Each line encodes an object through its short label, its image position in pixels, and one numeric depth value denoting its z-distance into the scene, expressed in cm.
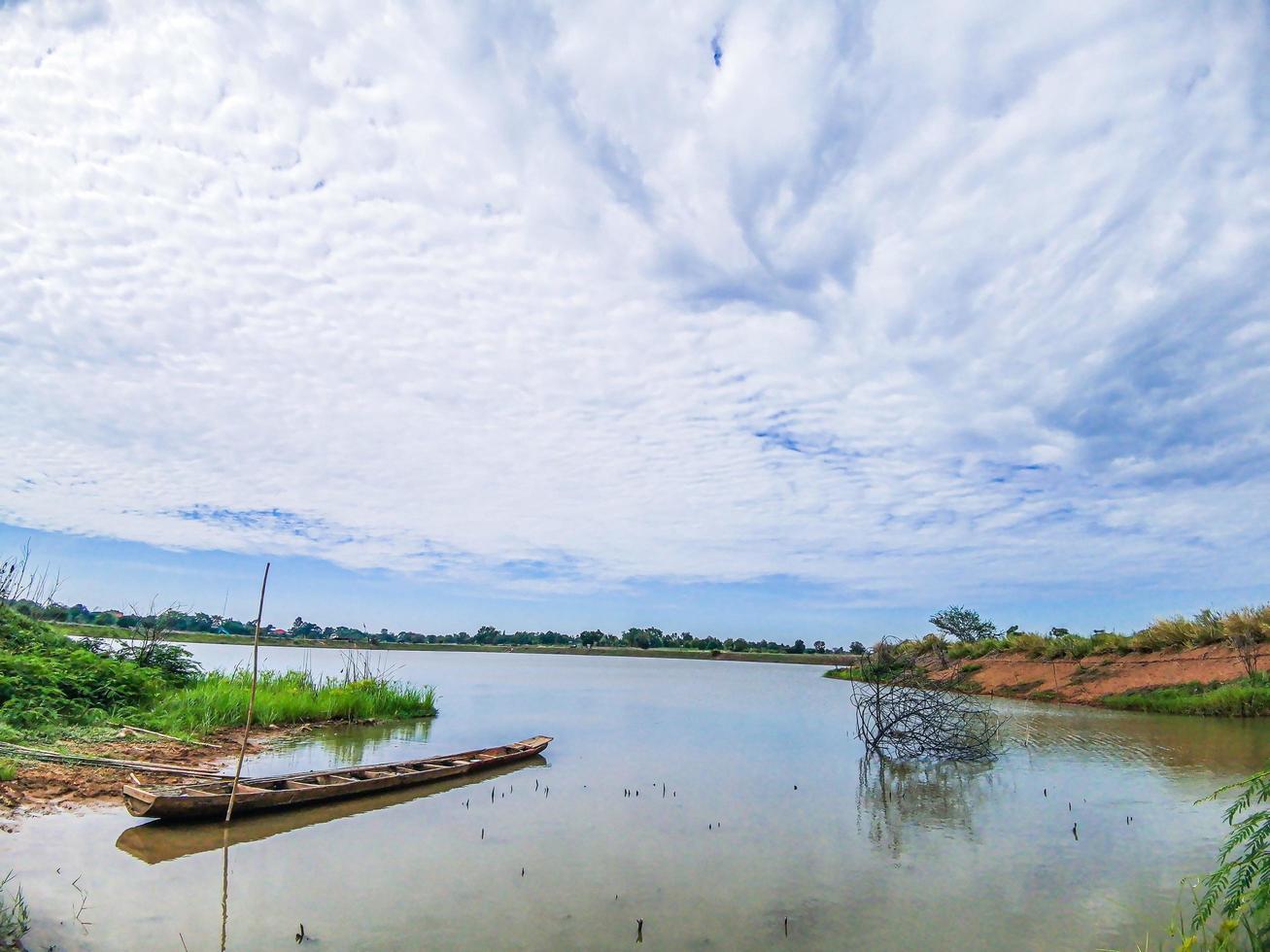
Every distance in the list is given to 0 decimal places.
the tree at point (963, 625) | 5897
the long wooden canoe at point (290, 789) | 999
